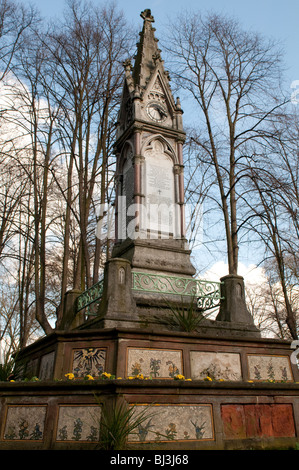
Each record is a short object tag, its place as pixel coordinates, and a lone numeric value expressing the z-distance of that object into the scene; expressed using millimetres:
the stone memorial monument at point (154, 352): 5969
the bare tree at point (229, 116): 15758
